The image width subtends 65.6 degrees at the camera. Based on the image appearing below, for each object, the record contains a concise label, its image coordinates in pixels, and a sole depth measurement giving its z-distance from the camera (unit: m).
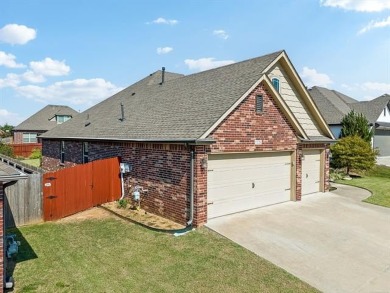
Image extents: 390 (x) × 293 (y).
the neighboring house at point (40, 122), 45.69
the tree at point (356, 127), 25.39
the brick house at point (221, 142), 10.30
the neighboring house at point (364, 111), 30.66
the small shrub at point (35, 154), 35.72
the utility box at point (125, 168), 12.54
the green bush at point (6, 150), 31.36
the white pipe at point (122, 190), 13.08
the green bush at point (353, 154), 21.52
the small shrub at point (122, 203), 12.30
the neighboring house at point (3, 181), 5.26
